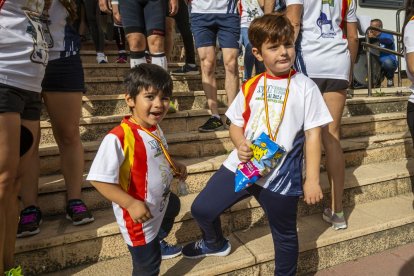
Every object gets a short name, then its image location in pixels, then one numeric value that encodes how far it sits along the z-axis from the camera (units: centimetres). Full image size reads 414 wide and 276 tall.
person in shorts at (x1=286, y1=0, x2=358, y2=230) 241
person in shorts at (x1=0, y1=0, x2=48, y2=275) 155
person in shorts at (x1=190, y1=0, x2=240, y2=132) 338
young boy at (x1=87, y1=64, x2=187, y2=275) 160
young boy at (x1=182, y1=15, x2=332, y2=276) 185
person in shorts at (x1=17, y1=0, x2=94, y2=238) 215
